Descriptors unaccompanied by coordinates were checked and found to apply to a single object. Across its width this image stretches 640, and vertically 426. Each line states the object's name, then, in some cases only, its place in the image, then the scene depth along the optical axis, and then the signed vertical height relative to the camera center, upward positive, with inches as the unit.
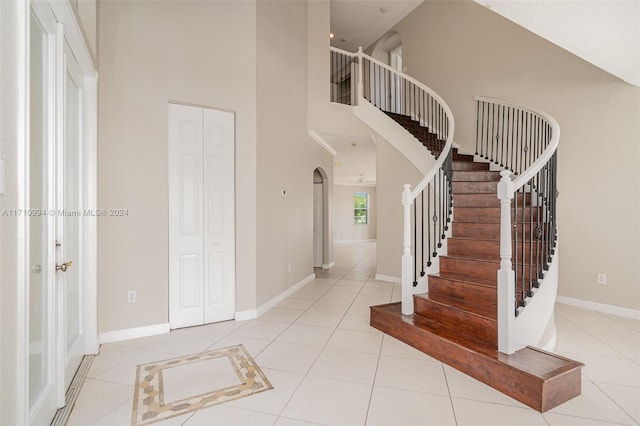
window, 549.3 +5.7
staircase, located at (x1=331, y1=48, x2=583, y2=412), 89.6 -22.3
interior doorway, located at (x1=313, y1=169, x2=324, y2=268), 292.0 -8.7
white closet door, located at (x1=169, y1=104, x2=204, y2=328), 136.3 -2.4
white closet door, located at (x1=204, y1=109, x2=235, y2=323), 143.0 -2.2
